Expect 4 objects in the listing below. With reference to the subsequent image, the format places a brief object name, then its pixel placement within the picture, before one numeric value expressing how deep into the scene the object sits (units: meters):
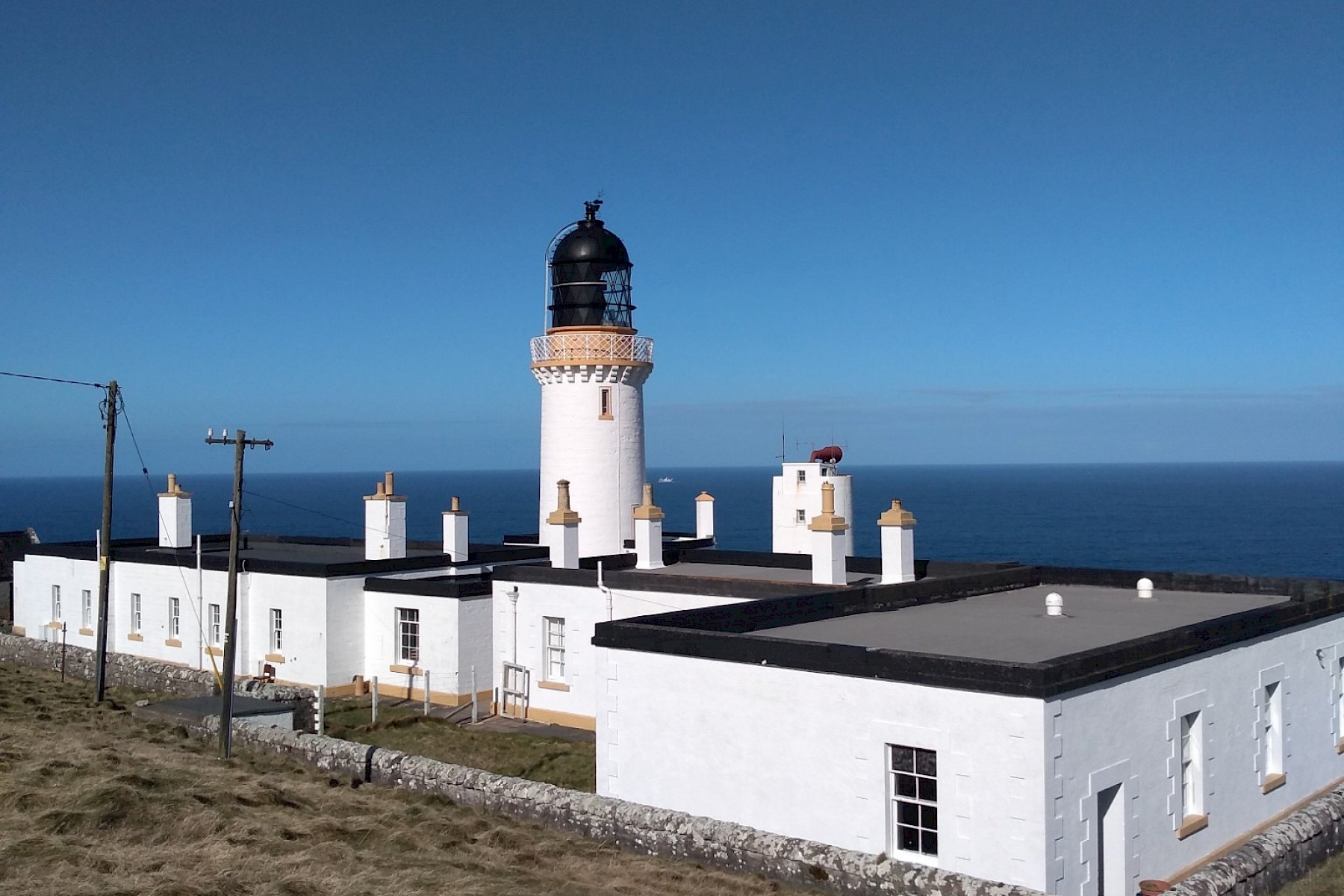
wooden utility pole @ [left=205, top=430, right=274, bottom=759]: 18.80
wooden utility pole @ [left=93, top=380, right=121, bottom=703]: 25.62
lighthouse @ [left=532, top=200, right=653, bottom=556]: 32.03
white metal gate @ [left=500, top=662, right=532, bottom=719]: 24.38
